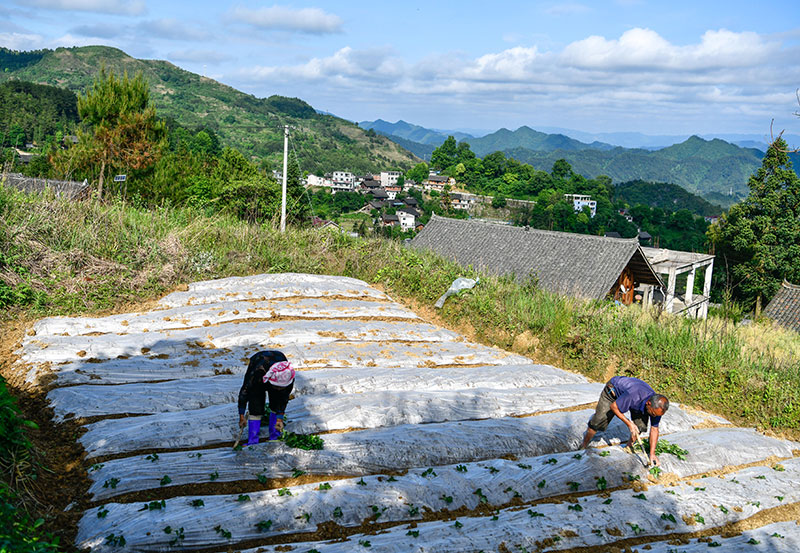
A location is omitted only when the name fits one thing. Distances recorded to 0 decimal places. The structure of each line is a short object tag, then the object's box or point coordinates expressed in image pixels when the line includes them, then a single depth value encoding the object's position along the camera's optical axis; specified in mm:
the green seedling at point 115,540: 3608
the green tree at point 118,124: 18234
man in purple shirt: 5109
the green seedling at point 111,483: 4224
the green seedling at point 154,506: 3943
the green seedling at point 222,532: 3836
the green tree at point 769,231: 26734
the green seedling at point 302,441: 4848
